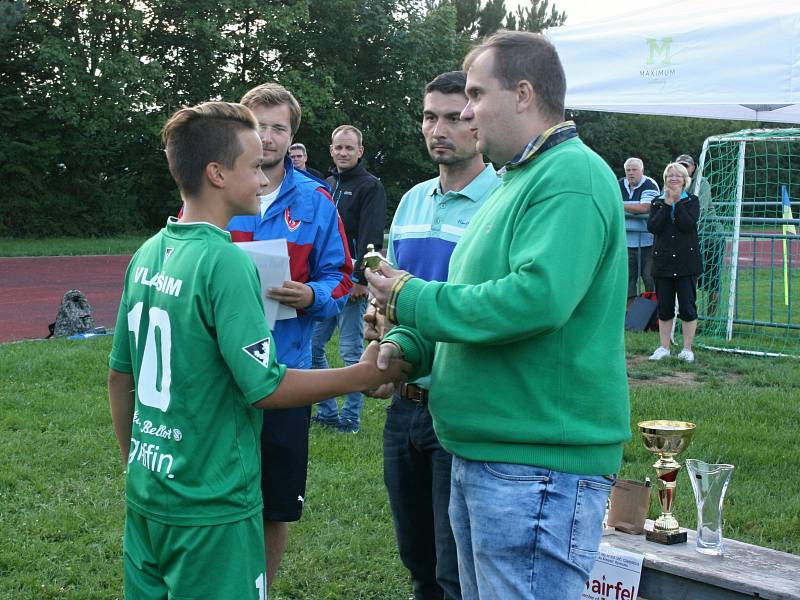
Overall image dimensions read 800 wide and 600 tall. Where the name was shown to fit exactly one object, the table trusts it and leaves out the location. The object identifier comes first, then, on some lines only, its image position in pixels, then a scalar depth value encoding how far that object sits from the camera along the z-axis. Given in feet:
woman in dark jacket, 32.22
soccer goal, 35.19
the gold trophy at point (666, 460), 11.89
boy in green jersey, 7.84
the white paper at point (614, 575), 11.25
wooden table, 10.33
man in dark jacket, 23.75
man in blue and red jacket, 10.91
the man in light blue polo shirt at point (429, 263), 10.37
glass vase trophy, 11.45
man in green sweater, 6.84
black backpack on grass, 35.50
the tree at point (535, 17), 141.69
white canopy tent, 18.30
